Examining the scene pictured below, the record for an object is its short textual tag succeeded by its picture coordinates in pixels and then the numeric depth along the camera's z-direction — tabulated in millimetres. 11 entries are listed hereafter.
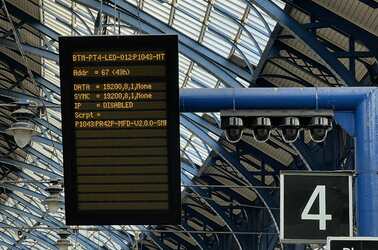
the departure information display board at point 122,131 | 10422
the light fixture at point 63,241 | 36719
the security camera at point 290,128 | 10578
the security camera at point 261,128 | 10602
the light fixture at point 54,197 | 23484
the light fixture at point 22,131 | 15441
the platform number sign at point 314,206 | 9984
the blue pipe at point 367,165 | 10812
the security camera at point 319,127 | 10633
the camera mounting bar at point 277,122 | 10633
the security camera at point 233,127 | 10664
